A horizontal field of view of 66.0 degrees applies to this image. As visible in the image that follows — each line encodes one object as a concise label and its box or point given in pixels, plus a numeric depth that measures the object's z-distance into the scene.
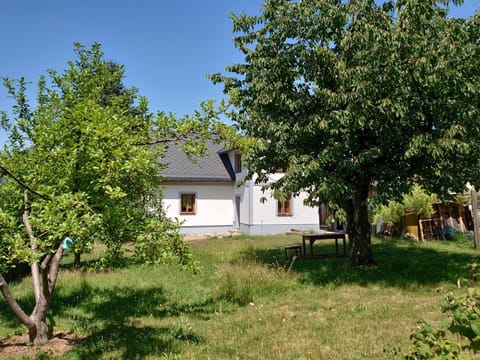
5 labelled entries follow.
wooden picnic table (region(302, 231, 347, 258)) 12.90
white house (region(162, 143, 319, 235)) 23.02
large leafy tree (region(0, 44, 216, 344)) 4.35
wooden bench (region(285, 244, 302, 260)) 12.74
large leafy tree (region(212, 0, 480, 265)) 7.78
